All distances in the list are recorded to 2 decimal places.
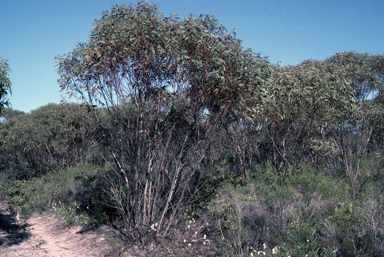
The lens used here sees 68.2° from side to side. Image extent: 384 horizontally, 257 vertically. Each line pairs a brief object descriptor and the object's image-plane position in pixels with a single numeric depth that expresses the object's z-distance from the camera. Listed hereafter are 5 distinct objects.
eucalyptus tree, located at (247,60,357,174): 9.75
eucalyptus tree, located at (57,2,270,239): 6.17
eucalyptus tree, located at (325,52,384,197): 11.23
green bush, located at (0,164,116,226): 9.41
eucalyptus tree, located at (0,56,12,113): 8.65
